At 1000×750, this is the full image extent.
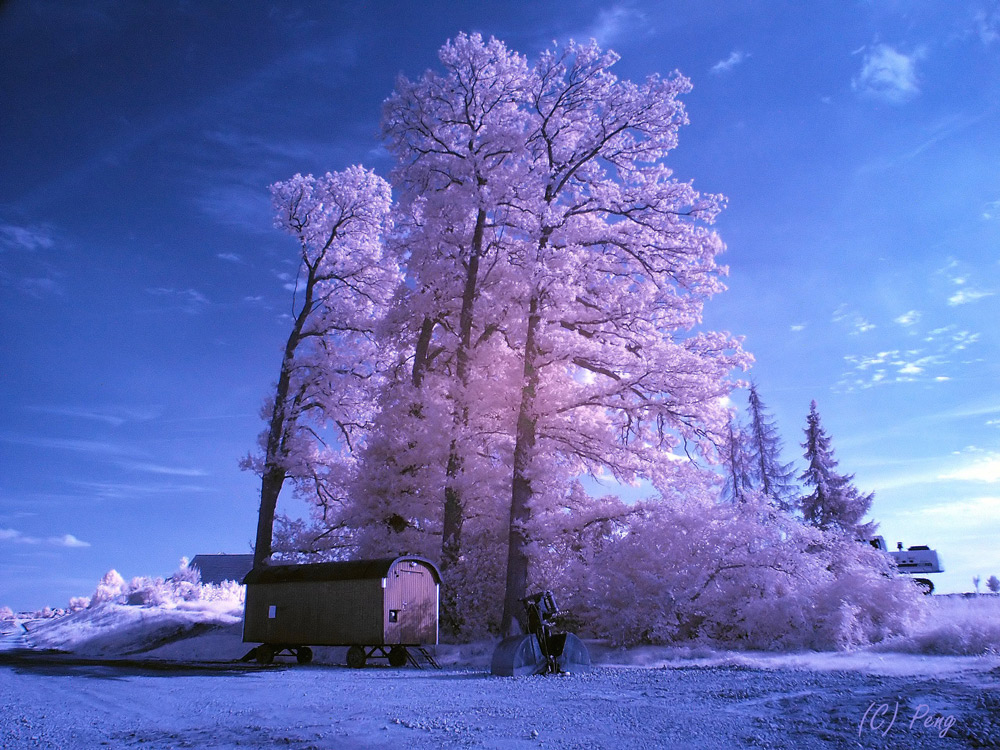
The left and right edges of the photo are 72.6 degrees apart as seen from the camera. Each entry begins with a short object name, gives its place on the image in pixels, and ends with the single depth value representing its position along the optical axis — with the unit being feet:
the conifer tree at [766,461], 118.11
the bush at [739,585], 48.21
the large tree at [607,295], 59.72
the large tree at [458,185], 66.28
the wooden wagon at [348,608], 53.52
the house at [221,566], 176.24
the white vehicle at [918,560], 104.37
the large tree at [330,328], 82.38
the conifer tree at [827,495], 110.73
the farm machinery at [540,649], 39.73
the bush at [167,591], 128.88
